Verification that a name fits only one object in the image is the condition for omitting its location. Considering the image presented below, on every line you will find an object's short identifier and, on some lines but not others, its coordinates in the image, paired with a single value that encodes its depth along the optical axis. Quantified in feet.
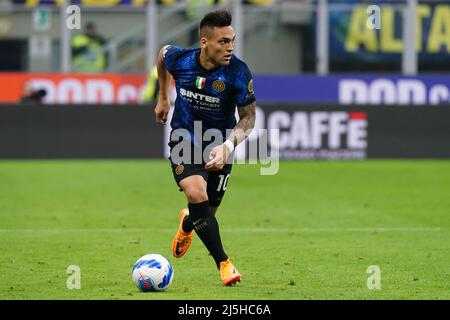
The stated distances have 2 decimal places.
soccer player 29.94
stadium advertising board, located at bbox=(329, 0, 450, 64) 94.99
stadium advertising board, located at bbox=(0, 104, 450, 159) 77.10
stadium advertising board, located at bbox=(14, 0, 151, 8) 92.68
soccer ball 28.19
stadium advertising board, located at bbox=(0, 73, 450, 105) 90.74
